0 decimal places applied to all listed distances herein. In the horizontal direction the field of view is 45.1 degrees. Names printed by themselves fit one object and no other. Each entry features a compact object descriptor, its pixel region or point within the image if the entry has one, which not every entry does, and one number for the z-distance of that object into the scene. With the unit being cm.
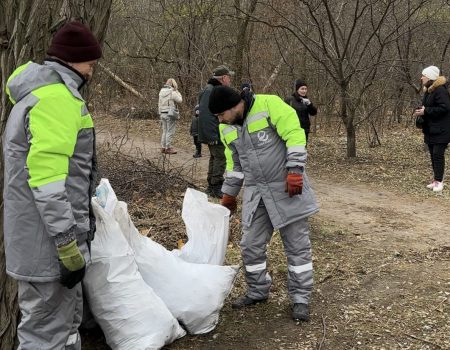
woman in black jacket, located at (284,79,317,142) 863
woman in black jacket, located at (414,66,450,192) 705
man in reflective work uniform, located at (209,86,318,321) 342
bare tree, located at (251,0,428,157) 897
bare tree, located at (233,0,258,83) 1316
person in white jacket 1055
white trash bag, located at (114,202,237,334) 321
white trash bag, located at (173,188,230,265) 356
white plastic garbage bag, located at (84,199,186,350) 288
